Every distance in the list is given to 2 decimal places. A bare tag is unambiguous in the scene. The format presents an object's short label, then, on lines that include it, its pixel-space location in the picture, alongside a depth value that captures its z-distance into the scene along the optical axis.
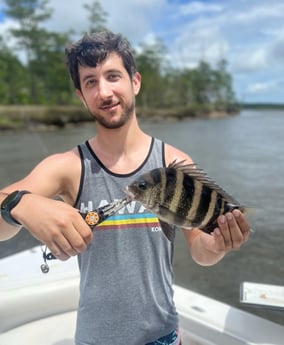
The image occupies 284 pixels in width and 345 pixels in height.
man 1.57
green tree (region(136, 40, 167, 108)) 63.99
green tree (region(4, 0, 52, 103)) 45.88
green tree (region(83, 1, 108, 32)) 52.97
